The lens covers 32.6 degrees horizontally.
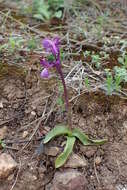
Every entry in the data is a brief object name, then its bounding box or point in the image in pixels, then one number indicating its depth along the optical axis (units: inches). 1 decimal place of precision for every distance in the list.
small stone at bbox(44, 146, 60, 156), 12.6
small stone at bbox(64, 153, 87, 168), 12.4
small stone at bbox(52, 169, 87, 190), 11.9
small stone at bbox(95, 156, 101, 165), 12.8
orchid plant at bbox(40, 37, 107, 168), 11.5
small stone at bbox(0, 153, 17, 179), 12.3
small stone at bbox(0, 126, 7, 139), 13.4
